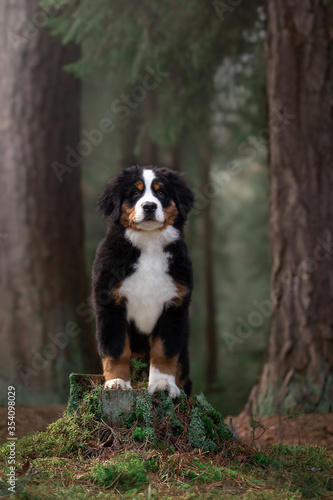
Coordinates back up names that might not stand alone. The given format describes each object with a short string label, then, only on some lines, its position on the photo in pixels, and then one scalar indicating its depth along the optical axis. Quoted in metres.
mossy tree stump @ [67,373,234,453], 4.38
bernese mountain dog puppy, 4.58
